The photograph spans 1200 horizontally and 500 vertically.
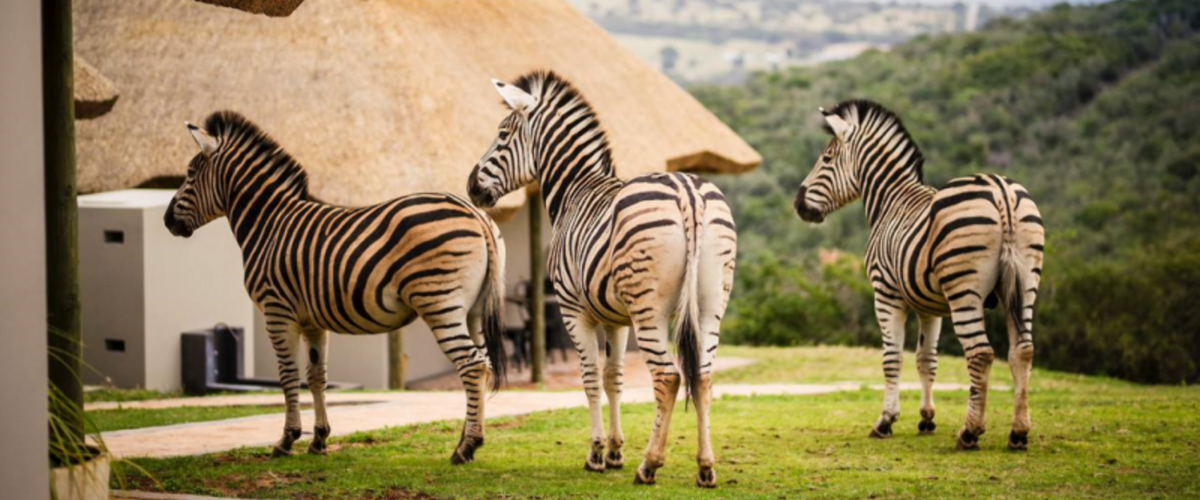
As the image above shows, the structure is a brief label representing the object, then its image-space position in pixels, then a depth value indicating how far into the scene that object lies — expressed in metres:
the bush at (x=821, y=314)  23.53
